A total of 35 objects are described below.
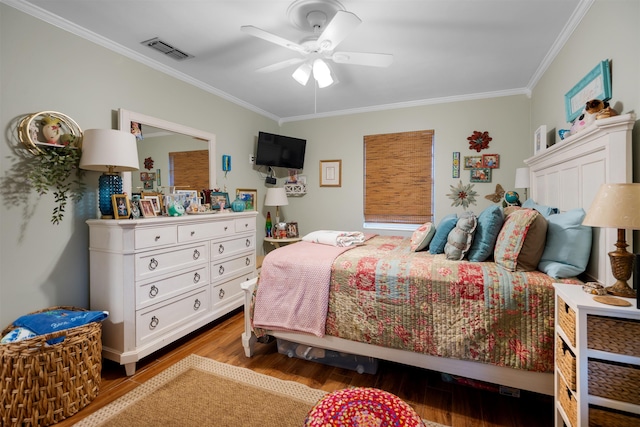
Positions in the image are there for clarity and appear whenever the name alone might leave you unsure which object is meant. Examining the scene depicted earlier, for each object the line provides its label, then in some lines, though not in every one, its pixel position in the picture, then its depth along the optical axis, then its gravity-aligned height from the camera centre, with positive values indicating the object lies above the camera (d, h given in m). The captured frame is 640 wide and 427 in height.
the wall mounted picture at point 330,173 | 4.19 +0.52
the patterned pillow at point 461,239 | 1.92 -0.22
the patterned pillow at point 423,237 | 2.34 -0.25
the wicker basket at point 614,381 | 1.08 -0.68
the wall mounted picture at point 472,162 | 3.46 +0.56
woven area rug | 1.57 -1.18
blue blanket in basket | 1.66 -0.69
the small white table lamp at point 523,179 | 2.94 +0.30
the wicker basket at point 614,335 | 1.08 -0.50
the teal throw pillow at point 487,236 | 1.87 -0.20
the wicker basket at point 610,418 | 1.08 -0.82
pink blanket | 1.93 -0.60
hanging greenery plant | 1.88 +0.22
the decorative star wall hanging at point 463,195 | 3.50 +0.15
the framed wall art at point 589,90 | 1.62 +0.76
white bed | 1.40 +0.05
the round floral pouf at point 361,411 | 0.98 -0.74
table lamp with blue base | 1.94 +0.36
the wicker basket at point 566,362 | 1.18 -0.69
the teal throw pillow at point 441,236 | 2.17 -0.22
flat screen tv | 3.96 +0.83
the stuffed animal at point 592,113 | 1.50 +0.55
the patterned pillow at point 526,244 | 1.67 -0.22
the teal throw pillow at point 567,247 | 1.56 -0.23
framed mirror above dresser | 2.39 +0.64
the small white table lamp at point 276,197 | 4.04 +0.15
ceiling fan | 1.69 +1.09
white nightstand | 1.08 -0.62
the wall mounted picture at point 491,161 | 3.39 +0.56
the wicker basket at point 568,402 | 1.17 -0.86
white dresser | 1.98 -0.56
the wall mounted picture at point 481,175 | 3.43 +0.40
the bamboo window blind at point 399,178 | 3.71 +0.41
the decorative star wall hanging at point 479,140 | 3.42 +0.82
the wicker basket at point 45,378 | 1.48 -0.94
